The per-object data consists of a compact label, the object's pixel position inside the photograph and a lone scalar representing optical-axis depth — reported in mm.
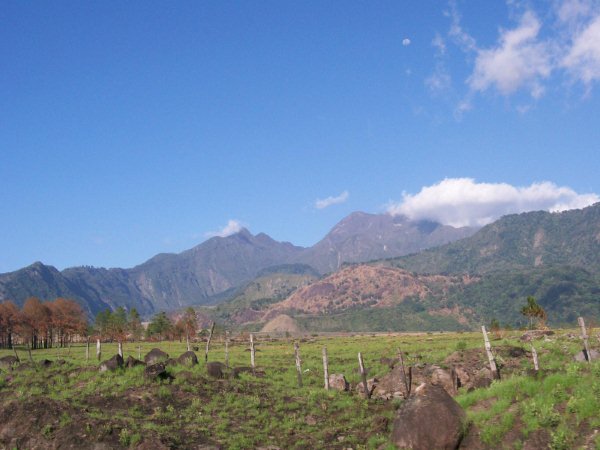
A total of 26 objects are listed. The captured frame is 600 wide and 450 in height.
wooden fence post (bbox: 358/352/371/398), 32950
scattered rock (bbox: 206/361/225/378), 36297
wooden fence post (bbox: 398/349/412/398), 31955
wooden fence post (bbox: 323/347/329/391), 34719
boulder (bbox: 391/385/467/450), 19531
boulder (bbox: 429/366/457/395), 31789
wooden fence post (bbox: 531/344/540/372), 31169
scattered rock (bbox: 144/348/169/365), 42656
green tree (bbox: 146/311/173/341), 165875
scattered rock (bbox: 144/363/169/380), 33375
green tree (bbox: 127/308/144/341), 164250
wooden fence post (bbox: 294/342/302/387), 36788
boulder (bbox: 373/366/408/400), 32703
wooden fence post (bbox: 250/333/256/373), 42081
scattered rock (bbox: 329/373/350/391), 35469
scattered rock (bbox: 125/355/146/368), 37344
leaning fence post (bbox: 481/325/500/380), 28783
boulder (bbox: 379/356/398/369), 41806
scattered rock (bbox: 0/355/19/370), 42912
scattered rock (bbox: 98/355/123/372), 36406
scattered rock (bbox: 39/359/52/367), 40344
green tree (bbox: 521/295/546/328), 104644
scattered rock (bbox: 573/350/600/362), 33844
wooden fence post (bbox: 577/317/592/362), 28038
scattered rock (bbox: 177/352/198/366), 39309
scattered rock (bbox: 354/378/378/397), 33628
